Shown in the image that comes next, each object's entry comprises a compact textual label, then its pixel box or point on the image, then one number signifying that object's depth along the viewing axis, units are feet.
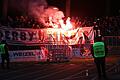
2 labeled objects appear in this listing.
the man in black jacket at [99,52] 52.42
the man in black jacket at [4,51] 75.46
